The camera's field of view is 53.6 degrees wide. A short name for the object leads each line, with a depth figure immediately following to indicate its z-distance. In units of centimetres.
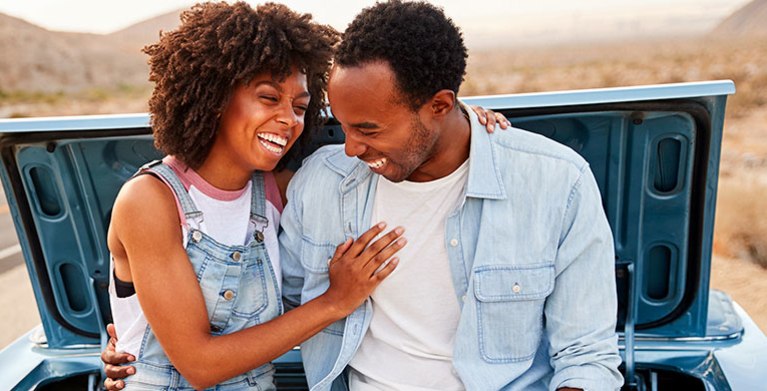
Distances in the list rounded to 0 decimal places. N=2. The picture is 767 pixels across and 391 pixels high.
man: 186
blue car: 211
